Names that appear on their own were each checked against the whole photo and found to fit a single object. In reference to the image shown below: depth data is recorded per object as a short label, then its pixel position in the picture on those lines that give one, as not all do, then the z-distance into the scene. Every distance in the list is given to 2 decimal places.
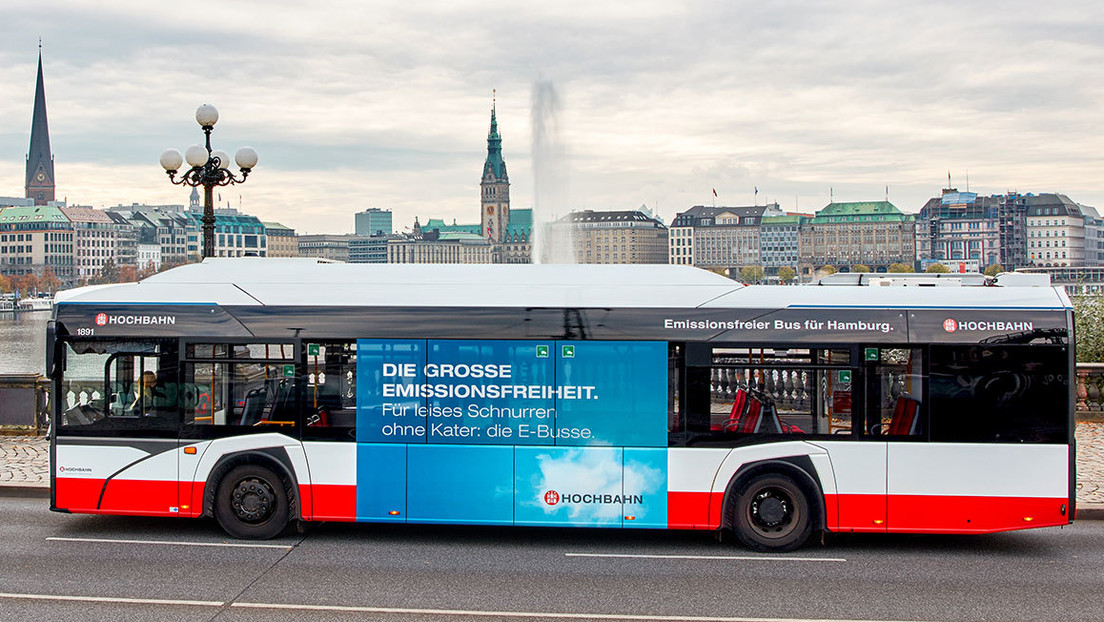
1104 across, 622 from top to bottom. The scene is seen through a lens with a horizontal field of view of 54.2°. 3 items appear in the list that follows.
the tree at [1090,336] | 22.58
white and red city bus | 10.07
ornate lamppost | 20.08
